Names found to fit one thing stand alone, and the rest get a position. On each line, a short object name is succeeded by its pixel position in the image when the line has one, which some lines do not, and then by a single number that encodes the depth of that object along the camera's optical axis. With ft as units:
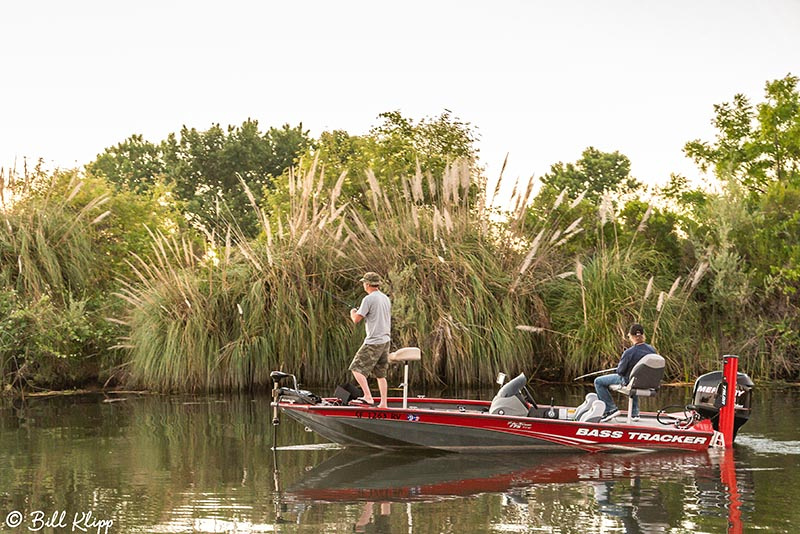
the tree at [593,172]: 177.51
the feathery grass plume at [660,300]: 70.54
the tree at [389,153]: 101.24
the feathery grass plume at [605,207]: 77.41
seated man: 47.55
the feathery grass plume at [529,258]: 73.67
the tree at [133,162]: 208.33
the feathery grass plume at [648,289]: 71.30
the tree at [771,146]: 105.09
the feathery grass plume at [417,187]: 78.08
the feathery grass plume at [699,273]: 74.18
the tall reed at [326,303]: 72.43
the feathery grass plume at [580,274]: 72.33
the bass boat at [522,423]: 45.70
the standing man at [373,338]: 49.39
